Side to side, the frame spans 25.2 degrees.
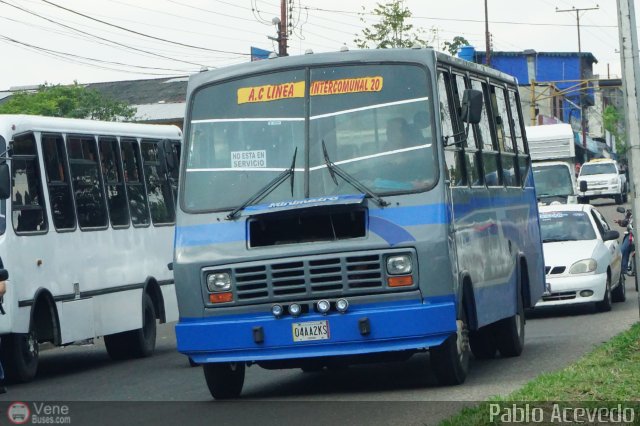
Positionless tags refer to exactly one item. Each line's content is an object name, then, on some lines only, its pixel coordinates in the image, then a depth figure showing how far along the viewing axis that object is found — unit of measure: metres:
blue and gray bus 11.67
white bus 15.77
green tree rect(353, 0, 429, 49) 48.66
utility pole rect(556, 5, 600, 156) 91.19
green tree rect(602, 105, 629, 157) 146.62
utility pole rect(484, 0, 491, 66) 63.07
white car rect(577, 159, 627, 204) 62.28
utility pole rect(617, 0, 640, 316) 15.16
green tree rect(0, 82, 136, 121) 58.19
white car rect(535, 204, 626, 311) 20.94
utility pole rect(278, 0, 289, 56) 42.72
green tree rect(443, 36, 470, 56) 91.75
